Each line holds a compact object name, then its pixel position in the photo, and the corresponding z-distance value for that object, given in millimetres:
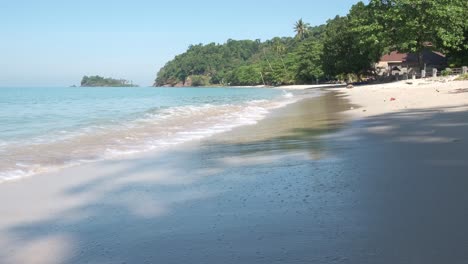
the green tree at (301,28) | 137500
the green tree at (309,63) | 90500
